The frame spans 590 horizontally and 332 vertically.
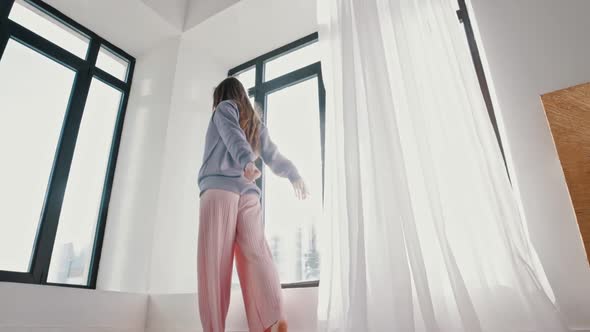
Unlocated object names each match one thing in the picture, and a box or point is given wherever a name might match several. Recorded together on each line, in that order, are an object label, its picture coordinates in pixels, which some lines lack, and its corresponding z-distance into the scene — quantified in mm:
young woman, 1389
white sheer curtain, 1122
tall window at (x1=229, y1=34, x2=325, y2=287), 2215
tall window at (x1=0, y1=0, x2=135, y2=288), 2062
